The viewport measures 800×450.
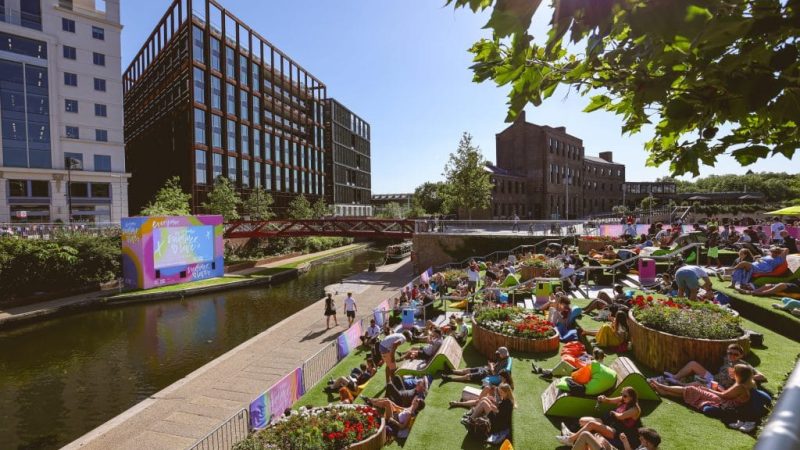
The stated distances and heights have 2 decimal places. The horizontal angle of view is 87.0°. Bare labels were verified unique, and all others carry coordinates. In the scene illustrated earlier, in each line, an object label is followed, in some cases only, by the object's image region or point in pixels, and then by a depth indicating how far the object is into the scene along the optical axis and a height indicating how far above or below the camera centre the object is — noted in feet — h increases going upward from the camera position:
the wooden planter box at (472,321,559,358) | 36.76 -11.56
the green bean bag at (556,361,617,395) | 26.43 -10.68
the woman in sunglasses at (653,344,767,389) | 26.13 -10.64
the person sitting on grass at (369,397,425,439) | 27.37 -13.58
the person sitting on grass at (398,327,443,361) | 38.13 -12.53
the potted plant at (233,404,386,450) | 24.96 -13.40
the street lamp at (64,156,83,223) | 120.98 +16.05
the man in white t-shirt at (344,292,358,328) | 62.54 -14.16
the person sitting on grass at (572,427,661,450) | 20.24 -11.54
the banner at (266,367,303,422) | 33.08 -14.68
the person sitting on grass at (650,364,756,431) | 23.70 -10.90
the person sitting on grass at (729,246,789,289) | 42.04 -5.88
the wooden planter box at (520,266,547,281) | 63.31 -9.27
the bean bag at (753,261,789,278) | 42.06 -5.98
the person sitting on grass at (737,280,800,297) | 39.73 -7.58
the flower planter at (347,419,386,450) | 24.95 -13.77
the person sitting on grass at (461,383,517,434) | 25.19 -12.00
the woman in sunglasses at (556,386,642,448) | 22.58 -11.63
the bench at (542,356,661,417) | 25.86 -11.69
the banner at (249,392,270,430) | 31.48 -14.99
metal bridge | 123.54 -5.37
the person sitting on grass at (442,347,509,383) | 31.07 -12.66
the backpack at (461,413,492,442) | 24.93 -12.92
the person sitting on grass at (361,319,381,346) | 47.86 -14.12
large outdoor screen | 98.94 -7.61
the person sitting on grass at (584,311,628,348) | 34.83 -10.15
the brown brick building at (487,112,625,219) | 180.96 +18.20
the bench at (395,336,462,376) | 34.60 -12.54
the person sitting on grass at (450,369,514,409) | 26.61 -11.63
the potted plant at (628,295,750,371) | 29.50 -8.98
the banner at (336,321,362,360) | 46.71 -14.58
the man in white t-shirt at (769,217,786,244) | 64.90 -3.10
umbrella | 67.53 -0.26
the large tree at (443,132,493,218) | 134.41 +10.39
